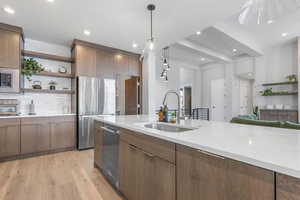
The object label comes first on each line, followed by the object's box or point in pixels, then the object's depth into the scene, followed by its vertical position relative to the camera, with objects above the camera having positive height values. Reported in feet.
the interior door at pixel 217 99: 23.08 +0.17
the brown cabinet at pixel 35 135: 10.23 -2.49
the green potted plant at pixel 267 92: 17.39 +0.95
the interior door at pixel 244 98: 21.94 +0.31
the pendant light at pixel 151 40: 7.47 +2.98
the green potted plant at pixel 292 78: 16.15 +2.41
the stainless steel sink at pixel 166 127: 5.67 -1.12
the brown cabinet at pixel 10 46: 10.04 +3.69
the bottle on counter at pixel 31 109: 11.67 -0.70
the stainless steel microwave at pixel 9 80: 10.02 +1.34
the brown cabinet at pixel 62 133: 11.32 -2.56
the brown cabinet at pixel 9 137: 9.55 -2.43
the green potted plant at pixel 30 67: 11.23 +2.50
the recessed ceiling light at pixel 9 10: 8.34 +5.13
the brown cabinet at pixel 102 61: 12.51 +3.65
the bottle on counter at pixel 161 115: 6.75 -0.67
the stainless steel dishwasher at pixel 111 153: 6.32 -2.47
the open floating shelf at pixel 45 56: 11.49 +3.60
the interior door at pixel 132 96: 15.35 +0.43
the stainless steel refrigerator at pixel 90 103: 12.14 -0.26
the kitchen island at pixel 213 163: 2.20 -1.21
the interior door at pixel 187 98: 27.53 +0.38
